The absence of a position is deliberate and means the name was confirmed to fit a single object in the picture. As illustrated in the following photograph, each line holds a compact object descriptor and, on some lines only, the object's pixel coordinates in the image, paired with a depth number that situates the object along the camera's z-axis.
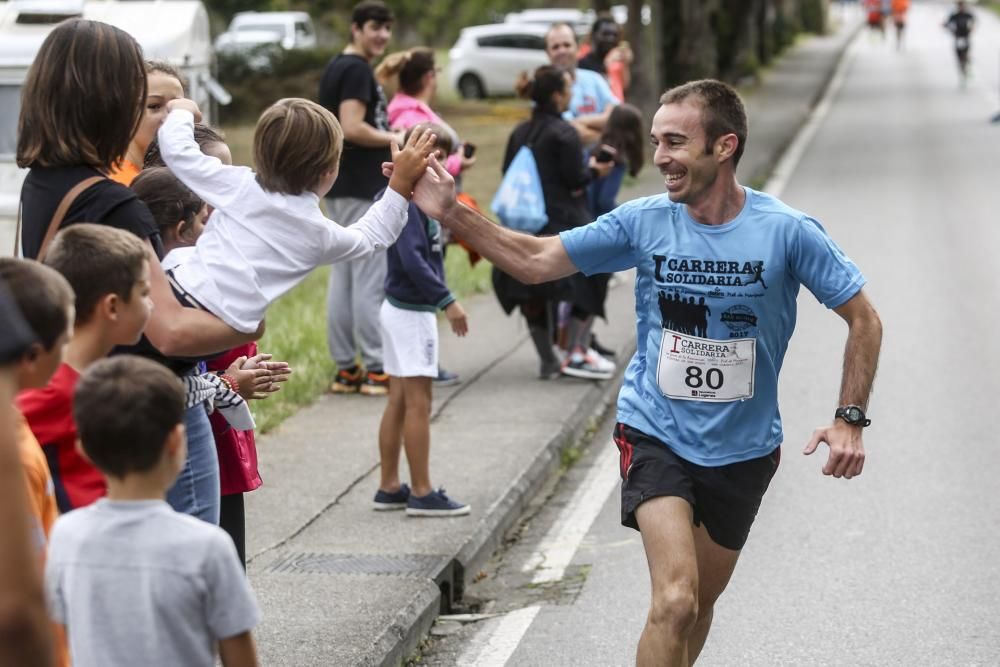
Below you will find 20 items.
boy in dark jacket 13.77
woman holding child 7.53
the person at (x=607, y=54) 26.45
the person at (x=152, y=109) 9.15
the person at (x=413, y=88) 16.23
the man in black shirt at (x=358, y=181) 18.09
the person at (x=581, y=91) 22.59
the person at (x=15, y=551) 4.91
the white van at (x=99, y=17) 23.39
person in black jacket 18.77
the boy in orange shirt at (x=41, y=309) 5.61
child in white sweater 8.41
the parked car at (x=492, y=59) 82.12
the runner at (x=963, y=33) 74.87
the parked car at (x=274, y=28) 89.12
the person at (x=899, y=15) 108.12
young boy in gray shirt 5.86
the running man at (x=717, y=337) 9.02
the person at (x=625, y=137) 20.62
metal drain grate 12.30
